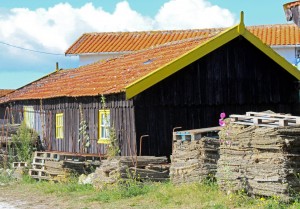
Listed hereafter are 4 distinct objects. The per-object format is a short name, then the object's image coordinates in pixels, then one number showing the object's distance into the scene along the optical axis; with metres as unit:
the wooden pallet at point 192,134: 14.11
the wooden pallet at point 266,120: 11.33
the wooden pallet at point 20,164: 19.64
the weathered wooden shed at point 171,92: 17.00
